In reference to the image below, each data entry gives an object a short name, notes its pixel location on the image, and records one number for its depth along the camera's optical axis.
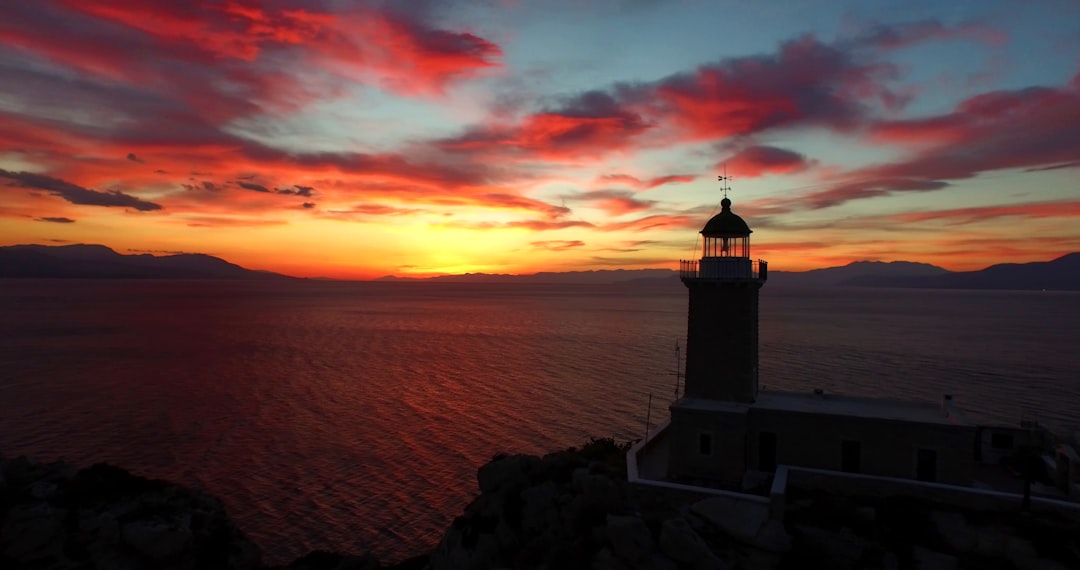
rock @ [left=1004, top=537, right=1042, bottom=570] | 16.23
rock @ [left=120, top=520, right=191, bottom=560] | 22.62
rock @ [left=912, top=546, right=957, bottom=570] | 16.48
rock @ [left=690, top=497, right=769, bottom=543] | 18.09
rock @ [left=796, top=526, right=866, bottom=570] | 16.89
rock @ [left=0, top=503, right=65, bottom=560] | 21.59
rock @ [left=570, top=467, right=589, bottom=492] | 20.83
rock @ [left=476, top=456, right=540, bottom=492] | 23.16
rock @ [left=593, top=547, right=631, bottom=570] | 17.64
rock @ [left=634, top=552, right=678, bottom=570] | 16.91
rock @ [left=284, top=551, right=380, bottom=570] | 23.45
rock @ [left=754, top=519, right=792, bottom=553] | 17.48
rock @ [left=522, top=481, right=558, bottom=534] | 20.88
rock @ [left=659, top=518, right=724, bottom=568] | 16.78
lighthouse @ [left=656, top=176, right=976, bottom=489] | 20.28
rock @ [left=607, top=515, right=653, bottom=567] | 17.55
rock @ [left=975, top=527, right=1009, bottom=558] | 16.77
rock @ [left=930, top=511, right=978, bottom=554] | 17.19
